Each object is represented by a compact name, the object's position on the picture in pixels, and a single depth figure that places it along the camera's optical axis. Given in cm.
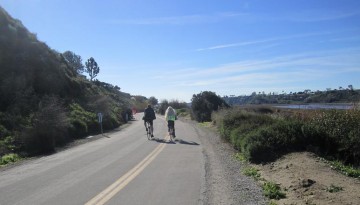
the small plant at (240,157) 1525
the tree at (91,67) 9712
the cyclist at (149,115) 2534
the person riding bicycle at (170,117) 2519
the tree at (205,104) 4984
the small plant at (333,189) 880
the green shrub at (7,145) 2022
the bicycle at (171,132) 2488
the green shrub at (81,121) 2948
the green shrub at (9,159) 1783
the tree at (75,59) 9589
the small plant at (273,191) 917
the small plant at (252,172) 1194
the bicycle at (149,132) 2524
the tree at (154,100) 13175
